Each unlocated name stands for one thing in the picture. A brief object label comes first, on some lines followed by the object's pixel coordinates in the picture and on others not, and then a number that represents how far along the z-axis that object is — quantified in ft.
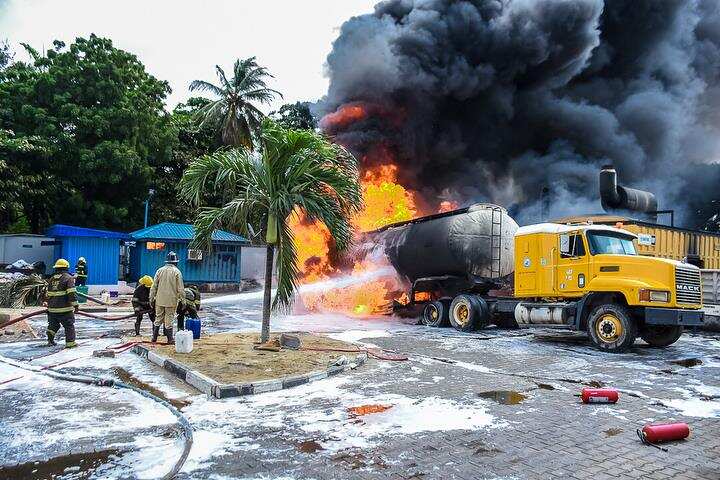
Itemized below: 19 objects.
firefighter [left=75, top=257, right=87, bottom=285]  64.08
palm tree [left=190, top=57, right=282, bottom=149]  115.34
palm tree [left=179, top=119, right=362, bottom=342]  34.09
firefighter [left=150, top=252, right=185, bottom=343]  35.91
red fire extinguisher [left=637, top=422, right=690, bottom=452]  17.30
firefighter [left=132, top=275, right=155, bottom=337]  40.14
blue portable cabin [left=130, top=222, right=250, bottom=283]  92.12
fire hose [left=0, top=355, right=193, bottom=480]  15.17
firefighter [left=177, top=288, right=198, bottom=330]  39.04
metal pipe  83.30
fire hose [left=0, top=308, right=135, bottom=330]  37.70
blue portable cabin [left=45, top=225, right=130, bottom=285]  79.56
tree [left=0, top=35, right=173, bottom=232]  92.63
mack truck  37.86
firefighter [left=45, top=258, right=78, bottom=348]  35.60
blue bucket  36.96
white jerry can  31.40
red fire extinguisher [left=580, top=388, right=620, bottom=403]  22.86
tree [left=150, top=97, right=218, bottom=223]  114.62
